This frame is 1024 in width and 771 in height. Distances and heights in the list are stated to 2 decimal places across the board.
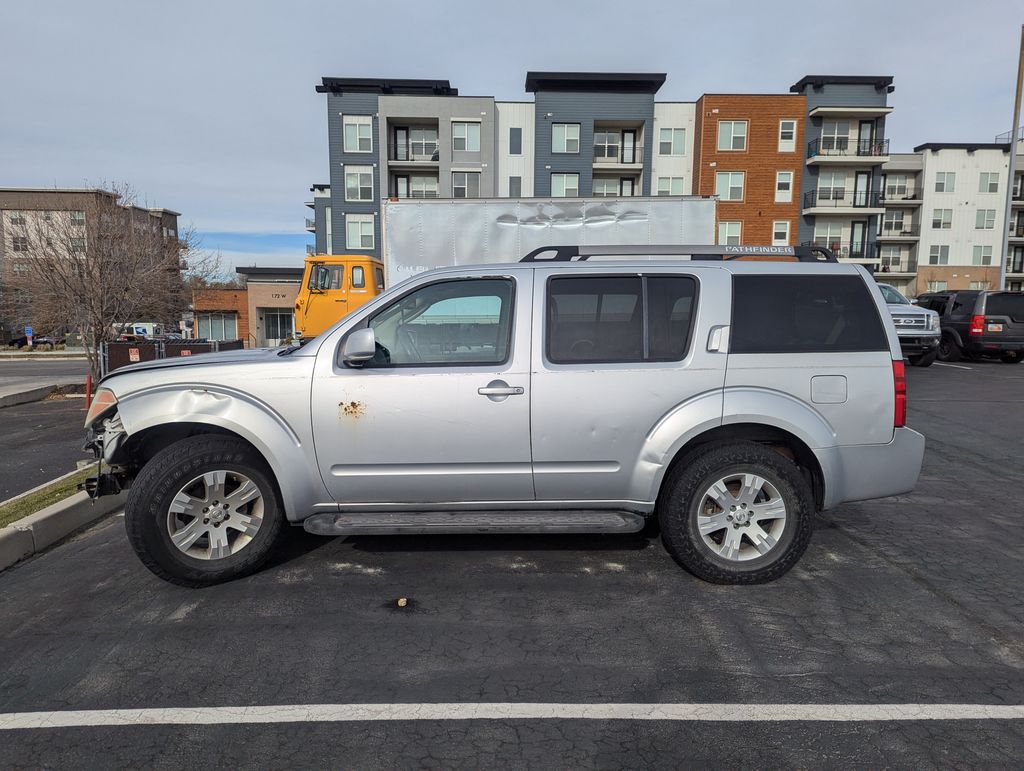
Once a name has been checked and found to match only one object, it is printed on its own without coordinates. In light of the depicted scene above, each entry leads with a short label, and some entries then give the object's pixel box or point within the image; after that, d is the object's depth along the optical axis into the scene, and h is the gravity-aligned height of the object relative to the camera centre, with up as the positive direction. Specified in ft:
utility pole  73.06 +21.11
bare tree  44.55 +3.81
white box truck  44.62 +6.84
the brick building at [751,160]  131.54 +33.43
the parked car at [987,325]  58.80 +0.67
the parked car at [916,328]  53.67 +0.34
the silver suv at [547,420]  13.35 -1.80
